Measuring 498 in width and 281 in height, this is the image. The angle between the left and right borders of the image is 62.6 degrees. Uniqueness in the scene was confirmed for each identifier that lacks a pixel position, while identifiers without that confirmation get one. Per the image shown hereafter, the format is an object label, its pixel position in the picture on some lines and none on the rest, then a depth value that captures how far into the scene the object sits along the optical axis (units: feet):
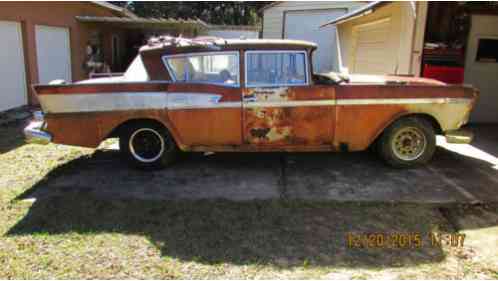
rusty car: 17.25
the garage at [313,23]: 52.11
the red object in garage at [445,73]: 25.38
